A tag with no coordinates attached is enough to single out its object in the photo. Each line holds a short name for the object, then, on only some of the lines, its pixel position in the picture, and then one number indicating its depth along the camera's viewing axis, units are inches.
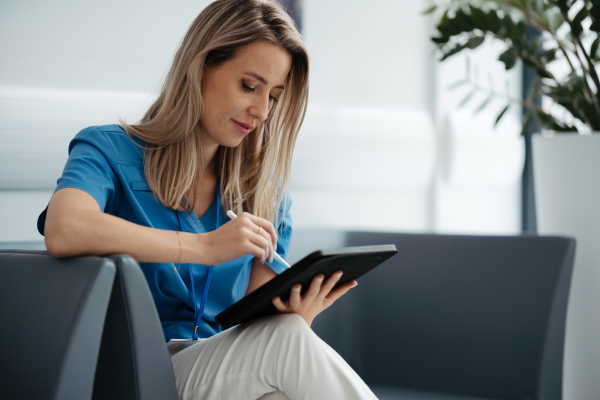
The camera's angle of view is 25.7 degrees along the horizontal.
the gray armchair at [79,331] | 61.0
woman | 66.8
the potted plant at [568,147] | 91.0
